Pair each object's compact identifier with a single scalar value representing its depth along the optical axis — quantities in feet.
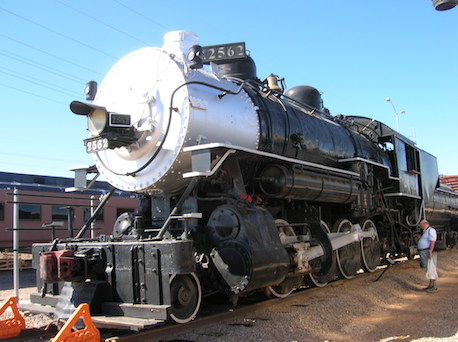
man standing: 27.73
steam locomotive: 16.38
